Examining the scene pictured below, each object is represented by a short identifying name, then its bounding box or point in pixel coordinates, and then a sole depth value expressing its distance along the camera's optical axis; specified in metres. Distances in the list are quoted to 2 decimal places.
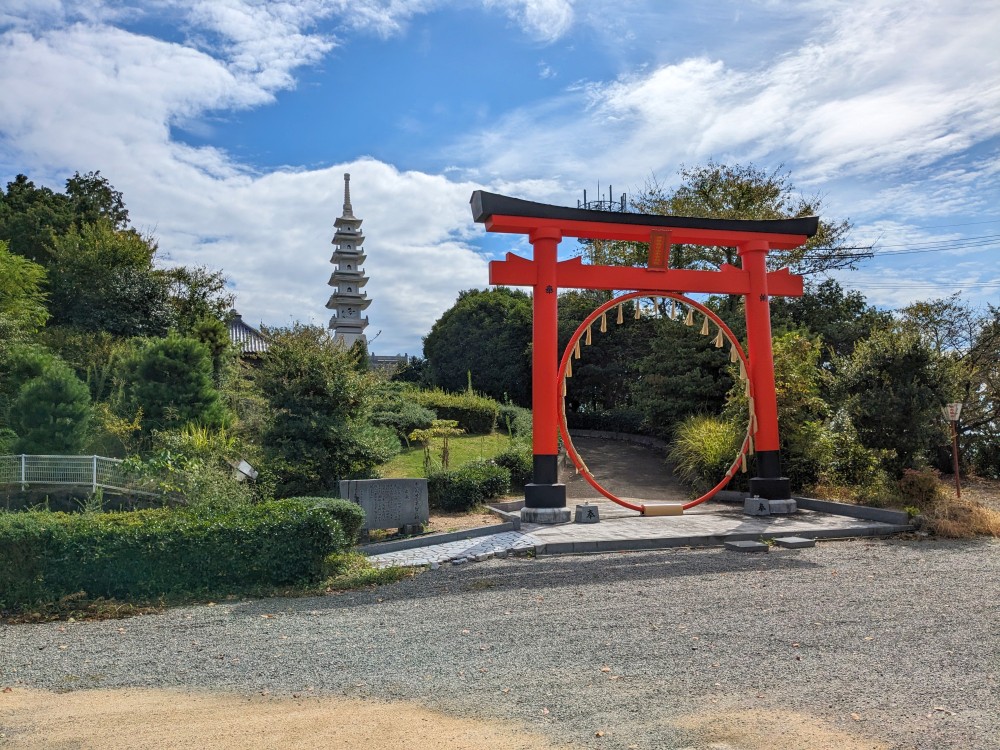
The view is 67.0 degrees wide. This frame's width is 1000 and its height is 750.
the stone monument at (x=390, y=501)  8.99
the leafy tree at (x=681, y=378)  17.31
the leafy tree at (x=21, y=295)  18.00
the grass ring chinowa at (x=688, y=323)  10.26
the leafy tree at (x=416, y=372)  30.17
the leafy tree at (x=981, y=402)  16.14
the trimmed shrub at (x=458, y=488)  11.20
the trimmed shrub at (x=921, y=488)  10.03
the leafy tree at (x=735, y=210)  19.95
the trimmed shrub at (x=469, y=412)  20.39
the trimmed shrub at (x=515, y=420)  17.83
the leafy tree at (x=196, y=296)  23.47
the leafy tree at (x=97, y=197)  28.12
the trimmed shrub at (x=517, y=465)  13.38
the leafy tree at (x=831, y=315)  20.09
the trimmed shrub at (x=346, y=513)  7.67
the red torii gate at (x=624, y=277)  9.91
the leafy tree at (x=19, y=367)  14.66
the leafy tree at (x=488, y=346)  26.14
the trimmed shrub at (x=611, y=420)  21.70
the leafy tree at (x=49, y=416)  12.56
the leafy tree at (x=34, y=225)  25.12
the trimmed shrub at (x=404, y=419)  17.94
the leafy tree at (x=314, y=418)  10.43
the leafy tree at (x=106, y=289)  20.95
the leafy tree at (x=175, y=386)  14.16
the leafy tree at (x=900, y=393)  10.52
